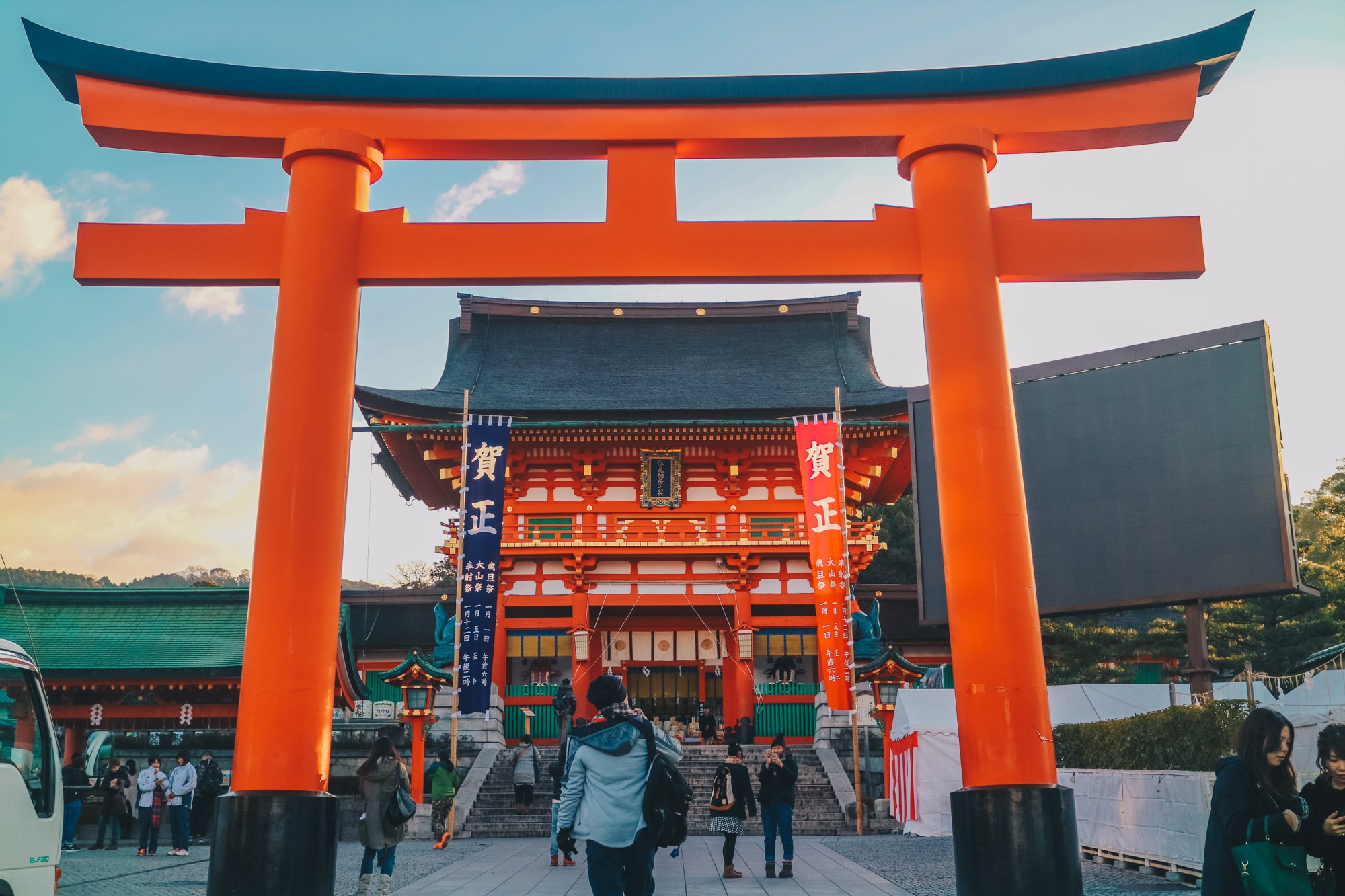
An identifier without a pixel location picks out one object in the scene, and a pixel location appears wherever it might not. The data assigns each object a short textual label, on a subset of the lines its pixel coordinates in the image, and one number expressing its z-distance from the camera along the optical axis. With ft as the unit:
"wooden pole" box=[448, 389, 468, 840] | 48.21
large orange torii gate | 24.50
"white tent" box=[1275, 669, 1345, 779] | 36.92
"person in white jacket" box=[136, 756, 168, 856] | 45.75
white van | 17.25
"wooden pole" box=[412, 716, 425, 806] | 52.95
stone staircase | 53.47
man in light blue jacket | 16.39
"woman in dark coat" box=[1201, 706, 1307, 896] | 13.42
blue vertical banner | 50.98
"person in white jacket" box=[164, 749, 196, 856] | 45.19
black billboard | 46.93
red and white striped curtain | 48.85
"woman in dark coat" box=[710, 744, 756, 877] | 34.19
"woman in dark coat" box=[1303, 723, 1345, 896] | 14.24
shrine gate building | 74.33
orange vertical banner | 54.08
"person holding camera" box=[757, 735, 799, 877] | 34.47
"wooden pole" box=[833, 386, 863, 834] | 51.65
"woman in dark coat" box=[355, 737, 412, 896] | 27.17
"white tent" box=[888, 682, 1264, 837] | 47.14
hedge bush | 31.83
